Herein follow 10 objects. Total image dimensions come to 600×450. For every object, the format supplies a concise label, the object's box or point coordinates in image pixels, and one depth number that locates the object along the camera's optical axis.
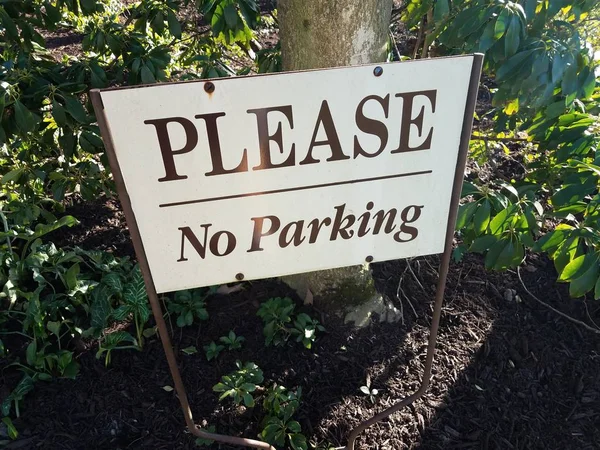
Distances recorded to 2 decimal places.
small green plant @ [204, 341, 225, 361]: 1.91
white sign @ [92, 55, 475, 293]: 1.05
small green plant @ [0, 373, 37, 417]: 1.76
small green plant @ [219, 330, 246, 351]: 1.93
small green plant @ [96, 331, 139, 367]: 1.89
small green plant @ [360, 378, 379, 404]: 1.82
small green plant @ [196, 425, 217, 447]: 1.65
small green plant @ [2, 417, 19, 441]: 1.71
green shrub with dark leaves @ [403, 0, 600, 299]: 1.45
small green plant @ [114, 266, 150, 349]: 1.94
